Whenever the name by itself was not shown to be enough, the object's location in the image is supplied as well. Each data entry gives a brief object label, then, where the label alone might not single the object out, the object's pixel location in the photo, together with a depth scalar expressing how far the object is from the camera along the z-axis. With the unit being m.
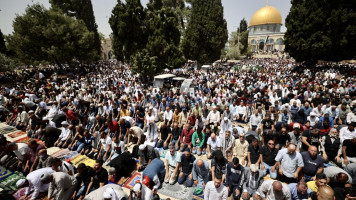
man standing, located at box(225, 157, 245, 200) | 4.38
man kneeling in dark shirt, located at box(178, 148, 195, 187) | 5.16
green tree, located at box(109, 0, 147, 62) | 20.91
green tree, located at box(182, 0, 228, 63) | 26.86
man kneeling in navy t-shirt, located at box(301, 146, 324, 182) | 4.44
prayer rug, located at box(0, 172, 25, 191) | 4.98
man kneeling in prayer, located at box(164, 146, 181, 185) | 5.21
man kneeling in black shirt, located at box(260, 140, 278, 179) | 5.06
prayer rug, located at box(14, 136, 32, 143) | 7.86
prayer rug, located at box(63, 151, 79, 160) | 6.59
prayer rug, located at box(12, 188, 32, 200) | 4.63
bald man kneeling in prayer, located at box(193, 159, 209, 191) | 4.87
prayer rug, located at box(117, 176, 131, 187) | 5.23
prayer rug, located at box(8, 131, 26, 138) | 8.42
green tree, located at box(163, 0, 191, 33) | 38.28
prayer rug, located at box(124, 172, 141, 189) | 5.20
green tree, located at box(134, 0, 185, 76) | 20.88
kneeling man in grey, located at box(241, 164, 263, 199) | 4.38
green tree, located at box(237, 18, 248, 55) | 50.19
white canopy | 16.35
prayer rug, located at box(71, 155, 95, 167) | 6.18
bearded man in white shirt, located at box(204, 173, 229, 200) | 3.91
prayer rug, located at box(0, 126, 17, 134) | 8.84
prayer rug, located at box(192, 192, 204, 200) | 4.60
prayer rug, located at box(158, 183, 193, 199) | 4.74
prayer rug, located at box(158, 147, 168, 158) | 6.65
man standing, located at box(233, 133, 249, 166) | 5.59
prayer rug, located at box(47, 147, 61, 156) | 6.95
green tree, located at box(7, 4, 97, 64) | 23.97
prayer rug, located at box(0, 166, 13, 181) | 5.37
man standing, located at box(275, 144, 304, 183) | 4.54
